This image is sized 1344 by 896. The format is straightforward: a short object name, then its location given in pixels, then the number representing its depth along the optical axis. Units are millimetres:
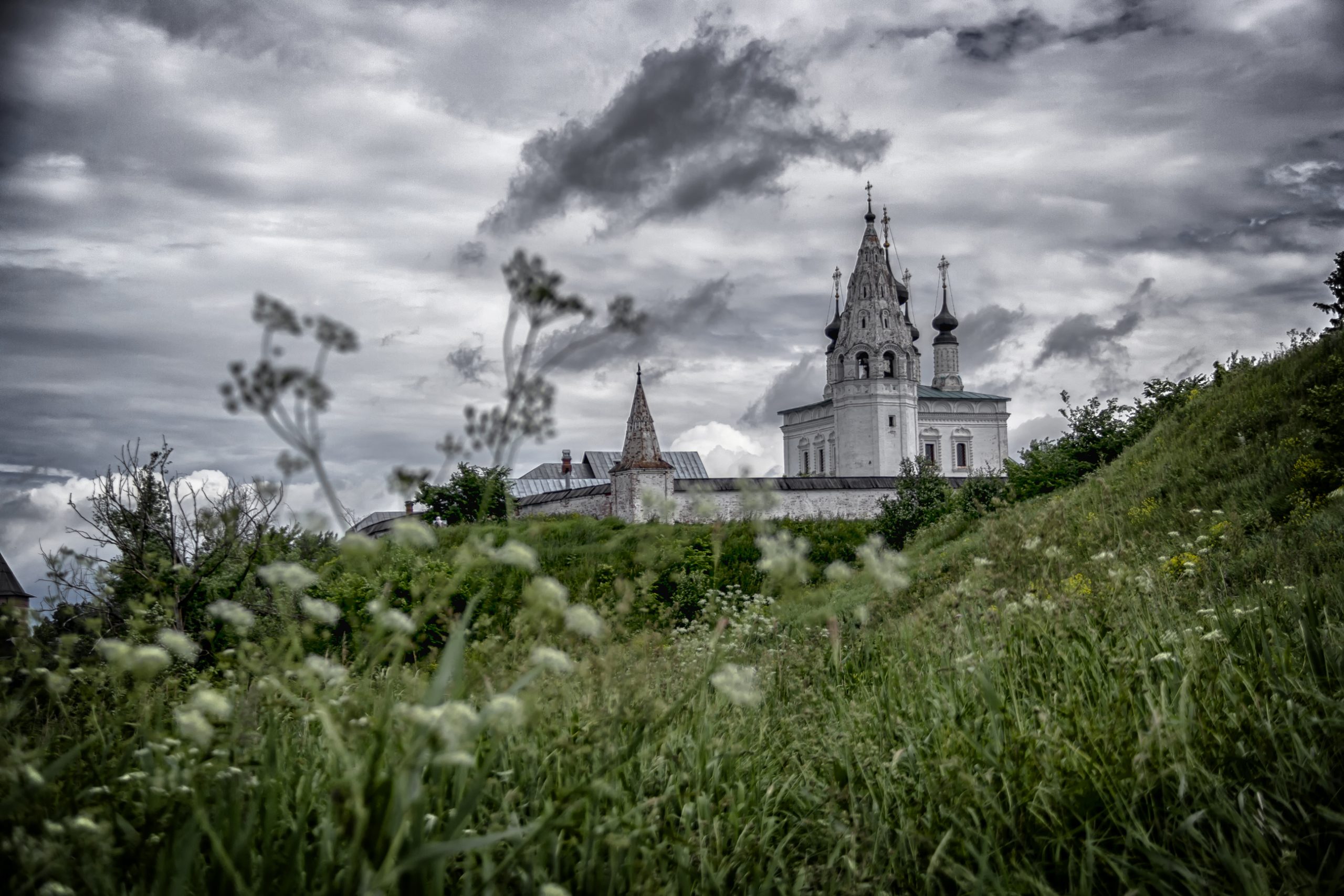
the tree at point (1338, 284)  21411
